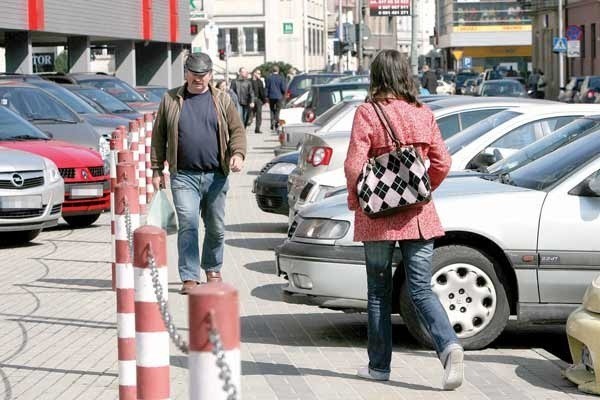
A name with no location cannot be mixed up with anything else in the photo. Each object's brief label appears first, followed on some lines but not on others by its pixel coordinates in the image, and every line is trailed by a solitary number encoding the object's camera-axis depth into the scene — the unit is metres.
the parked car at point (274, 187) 15.93
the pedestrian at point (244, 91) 41.43
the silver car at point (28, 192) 14.89
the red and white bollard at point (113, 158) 11.78
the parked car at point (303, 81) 42.59
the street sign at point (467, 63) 121.44
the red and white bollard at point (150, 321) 5.32
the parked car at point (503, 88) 49.59
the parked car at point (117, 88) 28.45
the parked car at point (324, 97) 25.86
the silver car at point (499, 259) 8.73
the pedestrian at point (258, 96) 42.97
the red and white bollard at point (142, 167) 15.26
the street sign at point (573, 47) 54.66
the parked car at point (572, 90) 49.88
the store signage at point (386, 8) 61.84
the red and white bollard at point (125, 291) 6.77
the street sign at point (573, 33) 54.56
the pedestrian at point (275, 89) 42.69
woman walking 7.60
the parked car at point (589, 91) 45.50
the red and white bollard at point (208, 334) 3.71
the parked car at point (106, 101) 24.78
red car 16.78
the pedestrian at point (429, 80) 42.62
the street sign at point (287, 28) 85.15
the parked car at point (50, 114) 19.16
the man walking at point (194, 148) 11.05
